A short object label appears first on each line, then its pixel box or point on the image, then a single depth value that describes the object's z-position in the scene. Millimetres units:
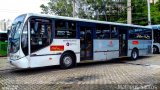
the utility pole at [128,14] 14004
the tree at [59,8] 21658
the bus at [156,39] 13098
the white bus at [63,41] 6318
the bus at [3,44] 12597
